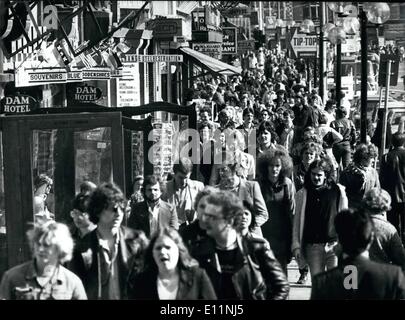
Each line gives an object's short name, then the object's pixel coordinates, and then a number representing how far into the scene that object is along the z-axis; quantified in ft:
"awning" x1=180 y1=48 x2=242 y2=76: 98.37
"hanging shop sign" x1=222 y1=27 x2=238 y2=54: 114.23
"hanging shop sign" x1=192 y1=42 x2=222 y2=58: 102.37
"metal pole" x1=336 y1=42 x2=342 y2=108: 84.84
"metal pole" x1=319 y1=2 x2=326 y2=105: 108.92
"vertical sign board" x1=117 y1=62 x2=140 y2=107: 76.89
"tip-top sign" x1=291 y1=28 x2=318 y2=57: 112.06
